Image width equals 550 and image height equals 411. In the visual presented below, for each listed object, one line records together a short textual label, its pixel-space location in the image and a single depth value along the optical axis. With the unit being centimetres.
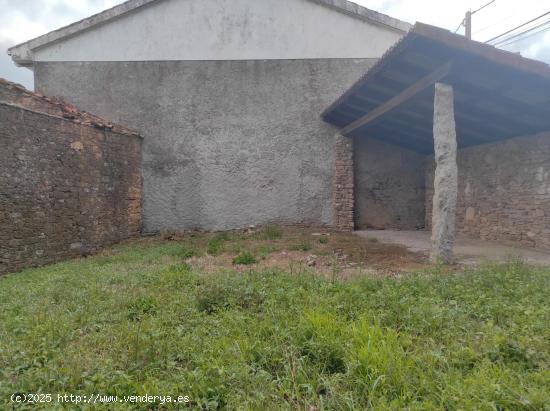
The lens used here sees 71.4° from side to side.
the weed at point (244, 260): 671
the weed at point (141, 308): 388
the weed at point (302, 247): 785
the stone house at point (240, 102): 1105
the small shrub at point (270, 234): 956
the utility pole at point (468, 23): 1628
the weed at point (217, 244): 803
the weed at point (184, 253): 775
